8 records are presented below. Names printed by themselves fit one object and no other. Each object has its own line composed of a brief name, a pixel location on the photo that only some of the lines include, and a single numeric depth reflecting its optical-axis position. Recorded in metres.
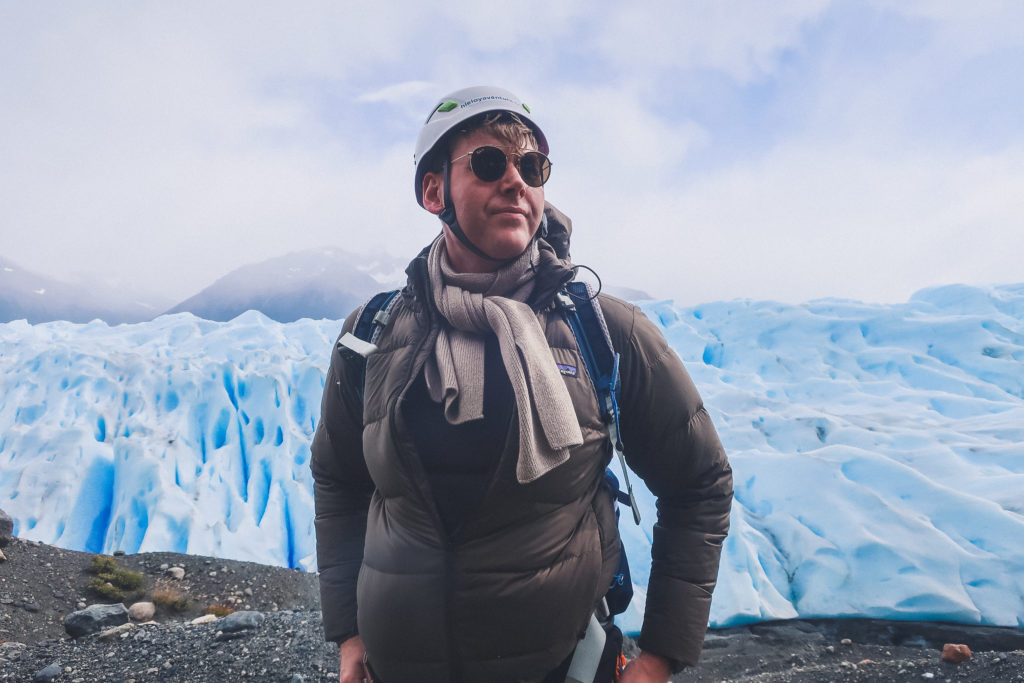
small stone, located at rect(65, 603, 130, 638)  5.84
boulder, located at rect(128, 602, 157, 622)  7.06
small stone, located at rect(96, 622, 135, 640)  4.75
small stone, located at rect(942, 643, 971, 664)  3.97
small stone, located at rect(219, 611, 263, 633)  4.88
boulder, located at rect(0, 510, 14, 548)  7.61
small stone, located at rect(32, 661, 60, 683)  3.84
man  1.12
